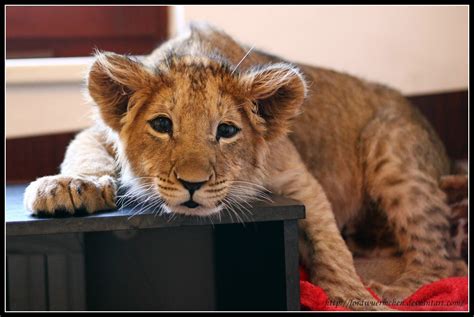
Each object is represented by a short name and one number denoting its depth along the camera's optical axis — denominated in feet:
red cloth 4.08
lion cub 3.94
